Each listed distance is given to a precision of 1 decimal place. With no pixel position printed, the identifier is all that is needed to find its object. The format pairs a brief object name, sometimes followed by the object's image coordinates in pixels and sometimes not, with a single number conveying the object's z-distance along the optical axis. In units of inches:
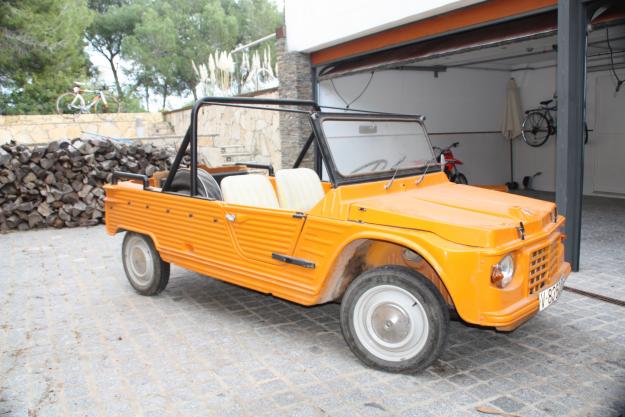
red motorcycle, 470.3
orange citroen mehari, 130.6
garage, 231.1
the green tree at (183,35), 1167.0
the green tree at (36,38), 574.2
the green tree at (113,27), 1231.5
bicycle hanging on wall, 511.5
